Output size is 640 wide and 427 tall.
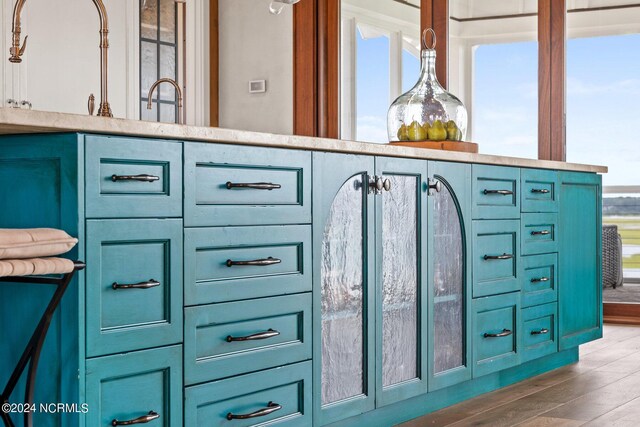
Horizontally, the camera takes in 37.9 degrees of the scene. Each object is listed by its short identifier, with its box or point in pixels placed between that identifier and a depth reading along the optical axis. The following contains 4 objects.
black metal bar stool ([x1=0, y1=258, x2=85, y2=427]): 1.58
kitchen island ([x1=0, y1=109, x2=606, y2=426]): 1.72
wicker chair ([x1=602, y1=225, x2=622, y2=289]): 5.11
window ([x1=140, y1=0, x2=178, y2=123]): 5.36
